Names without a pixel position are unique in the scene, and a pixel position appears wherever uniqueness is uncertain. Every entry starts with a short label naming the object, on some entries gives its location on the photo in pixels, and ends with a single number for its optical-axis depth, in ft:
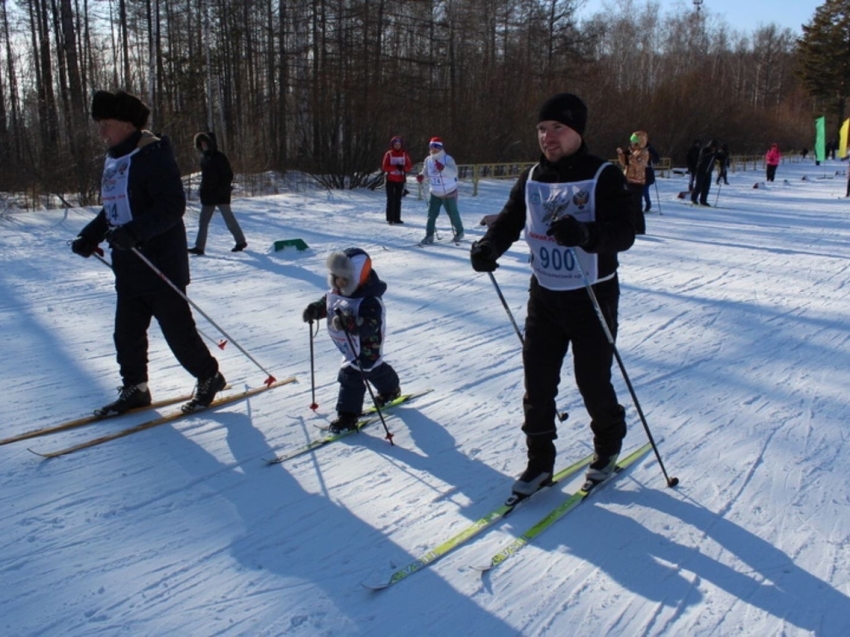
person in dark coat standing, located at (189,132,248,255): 33.96
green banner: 97.00
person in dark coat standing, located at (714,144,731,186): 66.31
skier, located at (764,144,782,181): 91.09
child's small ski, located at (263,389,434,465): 12.84
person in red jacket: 45.50
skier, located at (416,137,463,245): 36.88
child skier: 13.61
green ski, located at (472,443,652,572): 9.73
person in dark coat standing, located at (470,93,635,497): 10.18
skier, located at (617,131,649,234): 41.93
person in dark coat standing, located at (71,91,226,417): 13.44
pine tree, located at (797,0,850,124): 189.57
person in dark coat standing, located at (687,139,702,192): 66.26
